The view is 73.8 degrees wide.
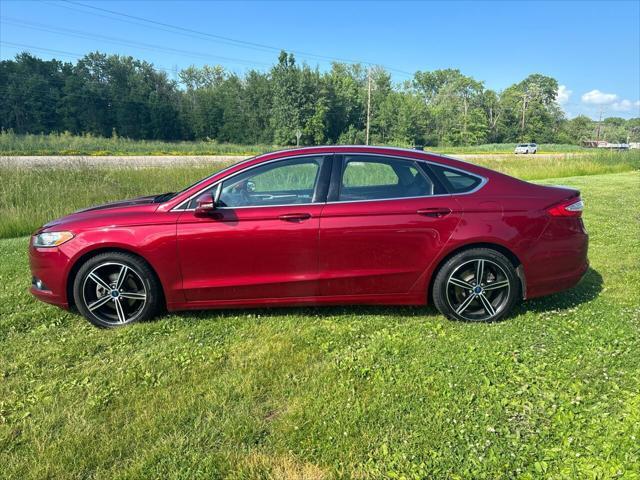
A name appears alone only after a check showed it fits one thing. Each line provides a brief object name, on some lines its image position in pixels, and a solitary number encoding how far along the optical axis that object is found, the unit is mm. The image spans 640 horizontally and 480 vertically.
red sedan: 3660
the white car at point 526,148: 57281
